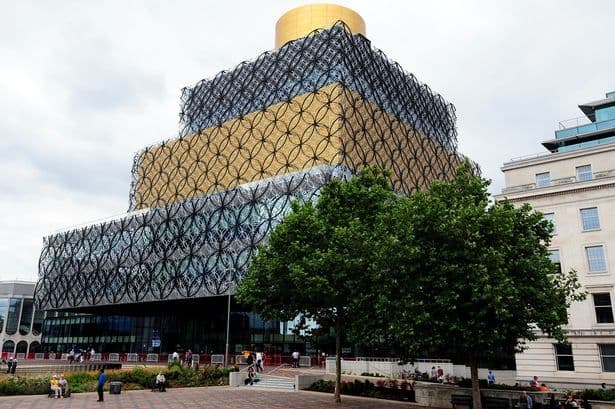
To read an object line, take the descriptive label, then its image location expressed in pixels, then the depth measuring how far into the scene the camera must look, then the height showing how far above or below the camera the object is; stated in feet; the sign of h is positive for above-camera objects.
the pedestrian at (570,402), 80.94 -10.44
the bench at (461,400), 87.29 -10.95
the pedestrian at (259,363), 143.54 -7.93
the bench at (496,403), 85.15 -11.13
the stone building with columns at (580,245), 128.67 +23.06
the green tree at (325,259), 94.89 +14.02
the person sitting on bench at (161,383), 111.34 -10.34
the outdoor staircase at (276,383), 121.80 -11.54
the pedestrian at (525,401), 82.99 -10.57
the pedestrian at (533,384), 96.99 -9.23
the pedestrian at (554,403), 81.30 -10.60
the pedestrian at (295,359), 152.56 -7.24
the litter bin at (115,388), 104.47 -10.74
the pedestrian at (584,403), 83.25 -10.80
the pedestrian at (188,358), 165.54 -7.62
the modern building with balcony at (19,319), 356.38 +10.07
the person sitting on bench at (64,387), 98.17 -9.92
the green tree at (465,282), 75.87 +7.89
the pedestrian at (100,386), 91.59 -9.05
